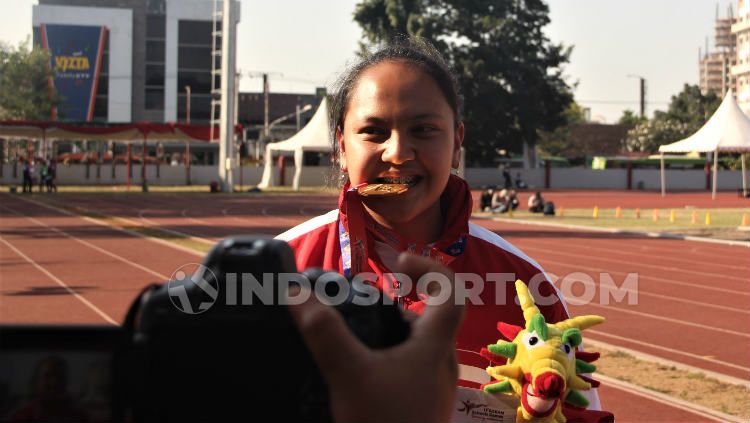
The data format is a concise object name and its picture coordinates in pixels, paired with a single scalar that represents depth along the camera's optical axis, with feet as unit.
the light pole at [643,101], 236.43
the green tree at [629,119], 255.95
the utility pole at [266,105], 192.65
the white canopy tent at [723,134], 84.43
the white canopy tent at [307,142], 134.00
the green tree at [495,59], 164.55
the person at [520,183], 157.69
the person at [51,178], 119.75
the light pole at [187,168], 145.81
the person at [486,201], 88.12
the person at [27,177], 117.39
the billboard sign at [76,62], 242.58
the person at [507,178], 147.82
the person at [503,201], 86.74
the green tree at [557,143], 262.26
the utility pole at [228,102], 121.41
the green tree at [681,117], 178.19
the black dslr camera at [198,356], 1.91
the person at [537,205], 89.20
